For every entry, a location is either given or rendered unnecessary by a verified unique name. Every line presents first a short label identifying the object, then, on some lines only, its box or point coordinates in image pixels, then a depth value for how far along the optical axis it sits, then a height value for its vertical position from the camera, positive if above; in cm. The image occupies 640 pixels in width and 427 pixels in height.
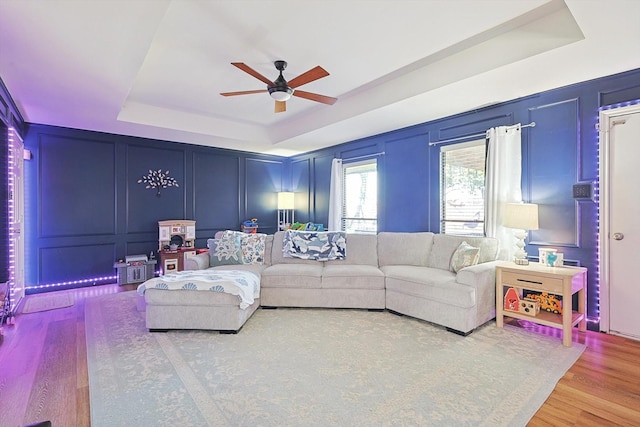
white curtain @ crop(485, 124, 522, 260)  370 +38
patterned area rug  188 -118
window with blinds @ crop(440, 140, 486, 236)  425 +32
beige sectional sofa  310 -79
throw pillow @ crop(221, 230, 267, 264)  429 -47
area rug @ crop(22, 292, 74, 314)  396 -118
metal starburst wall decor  572 +59
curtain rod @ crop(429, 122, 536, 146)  362 +99
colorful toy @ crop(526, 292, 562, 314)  323 -93
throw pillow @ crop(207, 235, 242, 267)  420 -52
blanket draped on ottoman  310 -70
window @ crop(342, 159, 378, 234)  579 +27
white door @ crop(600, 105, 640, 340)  298 -8
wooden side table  284 -71
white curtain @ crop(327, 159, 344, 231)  623 +33
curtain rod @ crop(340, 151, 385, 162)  547 +100
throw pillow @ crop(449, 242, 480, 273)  346 -50
